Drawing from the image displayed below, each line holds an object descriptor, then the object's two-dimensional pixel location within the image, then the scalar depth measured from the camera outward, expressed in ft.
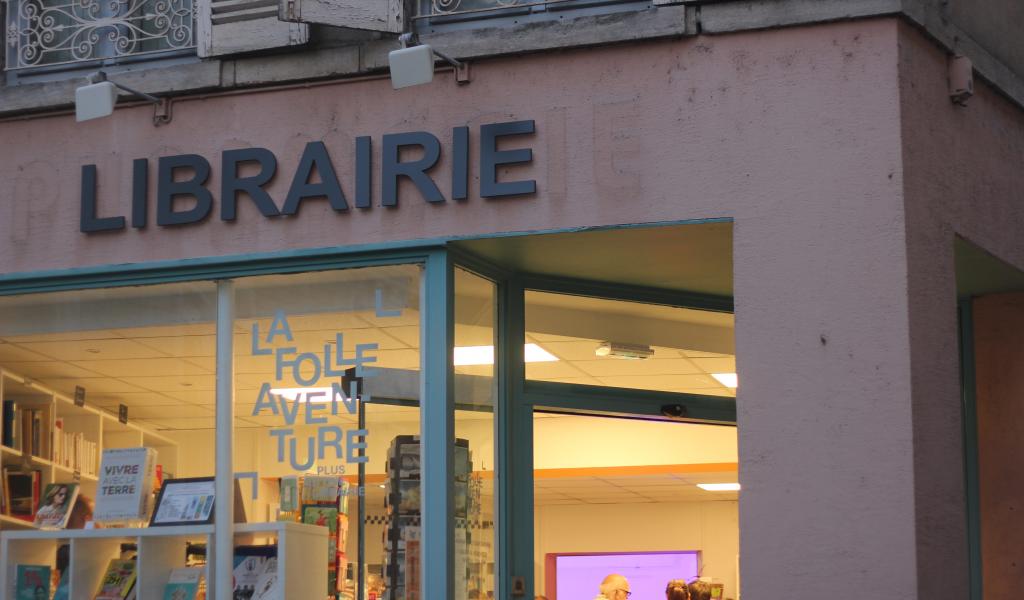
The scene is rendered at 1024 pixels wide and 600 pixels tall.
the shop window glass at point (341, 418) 24.41
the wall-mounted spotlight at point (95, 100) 24.82
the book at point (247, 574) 24.48
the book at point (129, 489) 25.70
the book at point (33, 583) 25.52
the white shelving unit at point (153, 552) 24.44
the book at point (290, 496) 24.77
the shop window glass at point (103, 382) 25.59
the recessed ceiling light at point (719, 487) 57.17
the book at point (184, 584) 24.79
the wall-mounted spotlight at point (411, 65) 23.21
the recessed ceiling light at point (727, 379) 27.63
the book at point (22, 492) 26.76
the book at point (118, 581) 25.14
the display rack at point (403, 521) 24.27
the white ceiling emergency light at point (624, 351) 27.78
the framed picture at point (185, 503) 25.02
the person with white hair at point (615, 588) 50.85
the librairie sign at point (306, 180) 24.31
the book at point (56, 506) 26.23
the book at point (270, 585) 24.13
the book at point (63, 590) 25.41
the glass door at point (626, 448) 27.27
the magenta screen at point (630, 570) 64.08
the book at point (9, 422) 27.32
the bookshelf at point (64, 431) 25.84
